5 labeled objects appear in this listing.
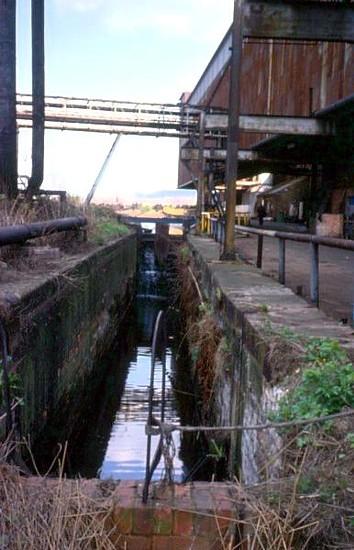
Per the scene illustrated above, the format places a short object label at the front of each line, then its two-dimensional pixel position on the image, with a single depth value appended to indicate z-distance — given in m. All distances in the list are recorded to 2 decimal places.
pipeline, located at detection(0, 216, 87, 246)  6.33
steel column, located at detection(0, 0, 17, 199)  9.35
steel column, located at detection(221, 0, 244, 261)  8.52
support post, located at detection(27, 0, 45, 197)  12.05
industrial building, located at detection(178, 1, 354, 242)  15.05
